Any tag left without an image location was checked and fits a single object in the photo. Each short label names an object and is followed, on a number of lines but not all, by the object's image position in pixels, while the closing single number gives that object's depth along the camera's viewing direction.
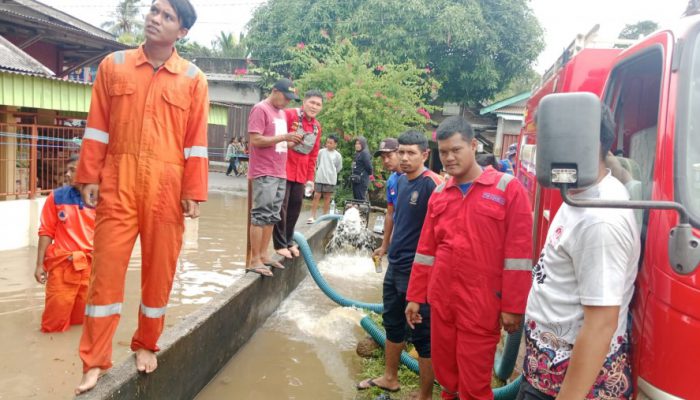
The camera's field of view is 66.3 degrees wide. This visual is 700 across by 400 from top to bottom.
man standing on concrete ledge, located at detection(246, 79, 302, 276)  5.09
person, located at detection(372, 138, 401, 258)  5.07
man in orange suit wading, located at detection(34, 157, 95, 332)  4.84
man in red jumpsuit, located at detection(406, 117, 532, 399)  2.84
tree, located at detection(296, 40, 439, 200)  13.84
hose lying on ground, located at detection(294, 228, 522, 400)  3.56
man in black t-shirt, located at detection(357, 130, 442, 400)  3.89
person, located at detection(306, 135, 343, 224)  11.12
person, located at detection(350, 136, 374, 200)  11.68
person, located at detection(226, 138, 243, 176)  21.78
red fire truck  1.68
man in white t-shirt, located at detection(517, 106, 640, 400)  1.83
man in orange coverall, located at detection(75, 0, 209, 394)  2.81
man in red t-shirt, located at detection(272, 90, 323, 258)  5.76
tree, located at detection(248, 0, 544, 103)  17.91
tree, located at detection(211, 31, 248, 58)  39.94
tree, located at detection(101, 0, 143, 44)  42.09
